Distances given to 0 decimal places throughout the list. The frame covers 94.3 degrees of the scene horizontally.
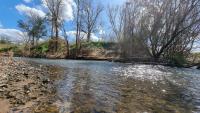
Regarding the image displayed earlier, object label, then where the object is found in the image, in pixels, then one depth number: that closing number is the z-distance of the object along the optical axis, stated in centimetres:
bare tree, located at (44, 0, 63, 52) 1752
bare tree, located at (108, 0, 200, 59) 1189
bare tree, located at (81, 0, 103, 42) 1844
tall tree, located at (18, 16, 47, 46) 2308
